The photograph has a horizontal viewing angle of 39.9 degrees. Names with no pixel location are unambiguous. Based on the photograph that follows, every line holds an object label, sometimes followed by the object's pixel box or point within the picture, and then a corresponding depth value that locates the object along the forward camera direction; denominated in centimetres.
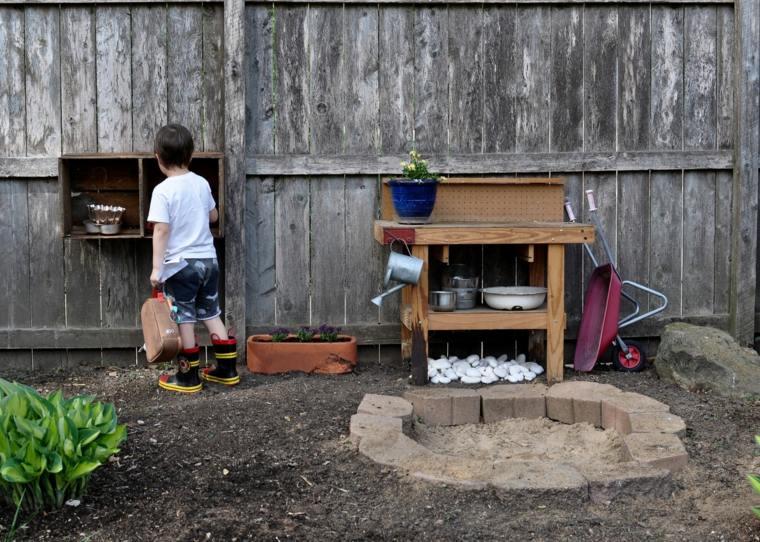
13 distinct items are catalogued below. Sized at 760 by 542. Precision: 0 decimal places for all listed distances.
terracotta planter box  628
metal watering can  575
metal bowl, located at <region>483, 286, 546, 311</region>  607
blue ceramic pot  595
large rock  577
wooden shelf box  632
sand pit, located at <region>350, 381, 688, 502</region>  403
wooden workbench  587
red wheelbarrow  623
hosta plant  347
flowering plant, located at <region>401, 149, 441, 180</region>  602
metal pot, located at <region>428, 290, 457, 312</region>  604
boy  566
